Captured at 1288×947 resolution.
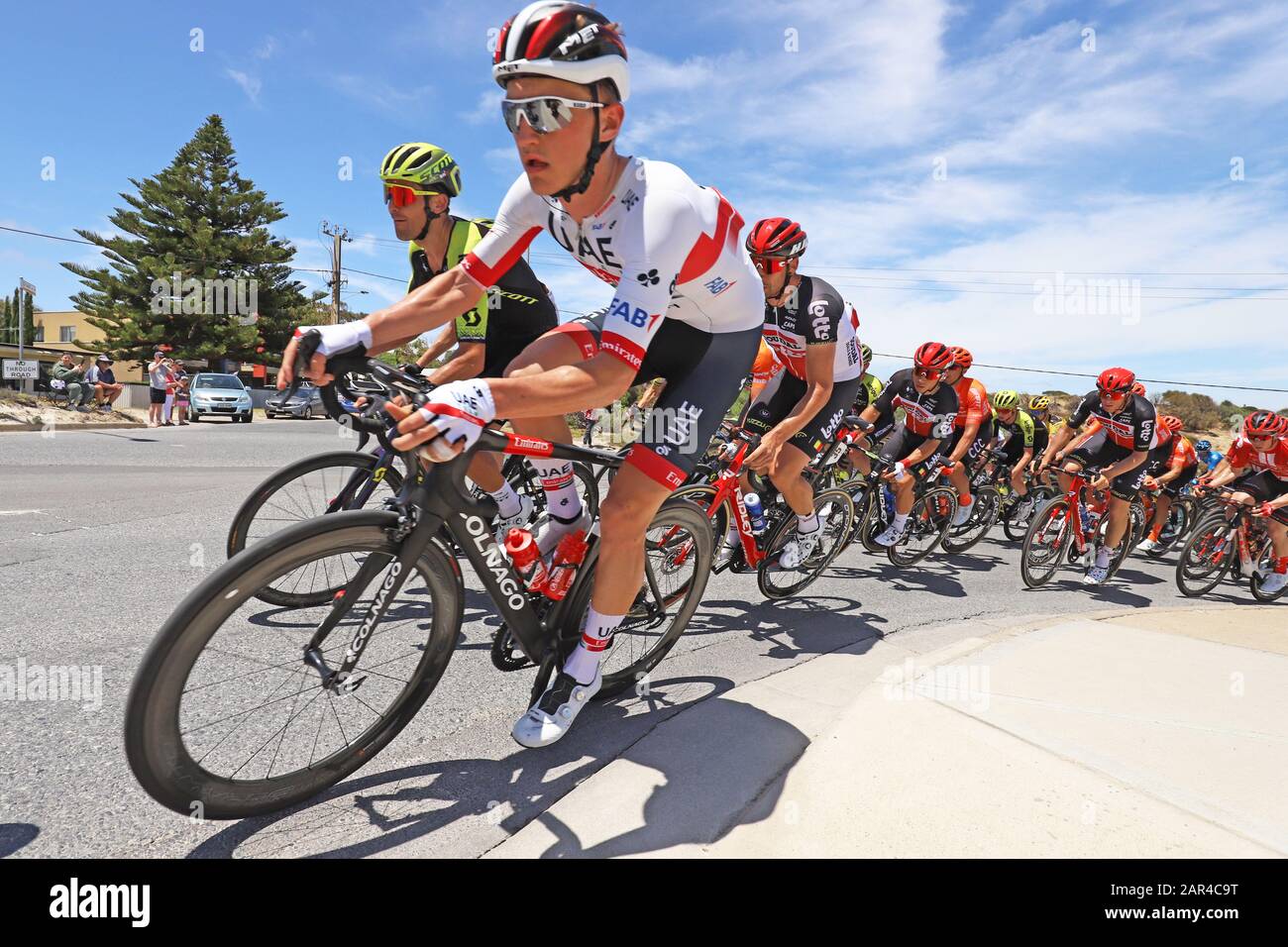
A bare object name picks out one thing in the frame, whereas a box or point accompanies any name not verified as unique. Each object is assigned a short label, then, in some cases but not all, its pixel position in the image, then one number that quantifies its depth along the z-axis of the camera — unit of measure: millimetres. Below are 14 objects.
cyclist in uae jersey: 2201
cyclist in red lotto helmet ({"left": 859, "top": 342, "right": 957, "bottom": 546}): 7062
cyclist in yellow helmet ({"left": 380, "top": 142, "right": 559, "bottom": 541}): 4027
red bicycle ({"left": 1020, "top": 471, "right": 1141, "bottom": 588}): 6746
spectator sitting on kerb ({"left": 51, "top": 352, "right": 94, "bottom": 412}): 18469
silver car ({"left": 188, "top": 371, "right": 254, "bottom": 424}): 23500
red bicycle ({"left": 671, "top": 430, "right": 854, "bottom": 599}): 4742
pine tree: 41562
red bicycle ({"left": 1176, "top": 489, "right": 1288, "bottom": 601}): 7840
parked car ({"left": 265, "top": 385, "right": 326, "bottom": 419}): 26219
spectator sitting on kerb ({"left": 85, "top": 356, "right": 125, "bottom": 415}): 19312
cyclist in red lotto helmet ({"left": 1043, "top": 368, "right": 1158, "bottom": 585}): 7113
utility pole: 48312
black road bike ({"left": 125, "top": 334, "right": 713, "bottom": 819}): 1768
